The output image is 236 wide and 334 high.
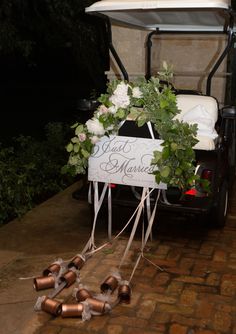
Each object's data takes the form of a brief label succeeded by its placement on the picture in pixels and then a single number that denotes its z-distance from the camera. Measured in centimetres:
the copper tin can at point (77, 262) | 393
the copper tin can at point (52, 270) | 377
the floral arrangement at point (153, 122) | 388
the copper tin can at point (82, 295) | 343
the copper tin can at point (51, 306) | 329
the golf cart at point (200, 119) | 430
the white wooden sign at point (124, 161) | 405
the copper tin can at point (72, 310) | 328
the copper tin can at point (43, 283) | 365
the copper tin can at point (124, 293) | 348
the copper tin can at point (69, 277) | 369
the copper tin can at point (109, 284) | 356
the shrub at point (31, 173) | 569
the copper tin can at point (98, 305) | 331
